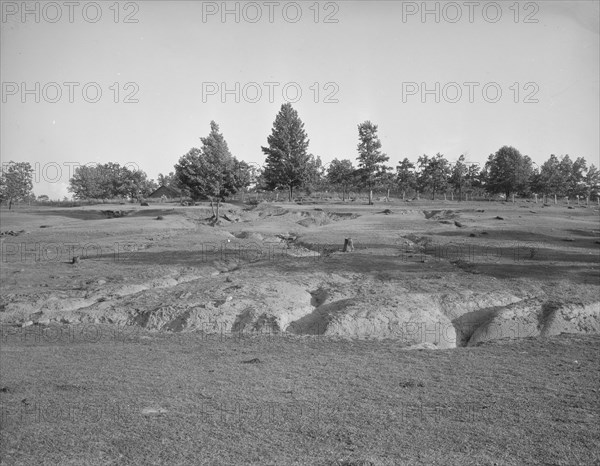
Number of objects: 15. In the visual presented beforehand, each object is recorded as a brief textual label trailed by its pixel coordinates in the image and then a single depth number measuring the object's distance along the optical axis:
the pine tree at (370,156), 72.81
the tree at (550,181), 88.88
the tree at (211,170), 49.62
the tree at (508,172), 85.25
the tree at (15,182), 75.44
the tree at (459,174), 97.12
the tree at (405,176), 102.31
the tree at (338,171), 102.75
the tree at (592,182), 103.31
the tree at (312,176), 77.12
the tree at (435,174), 93.31
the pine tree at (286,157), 76.38
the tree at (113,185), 108.19
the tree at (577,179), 102.26
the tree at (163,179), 145.95
